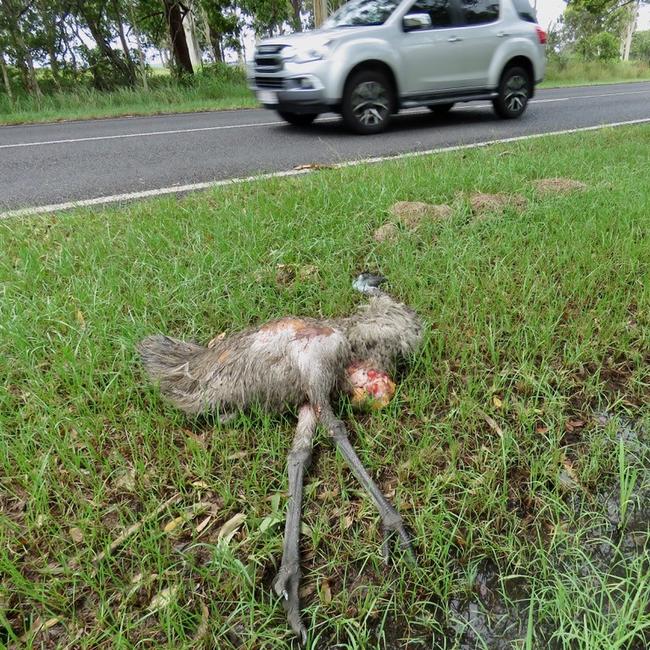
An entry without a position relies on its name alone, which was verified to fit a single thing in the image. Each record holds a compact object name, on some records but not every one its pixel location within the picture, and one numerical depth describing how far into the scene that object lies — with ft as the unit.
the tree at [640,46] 155.05
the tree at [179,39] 47.11
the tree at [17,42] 41.98
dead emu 5.06
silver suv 20.34
